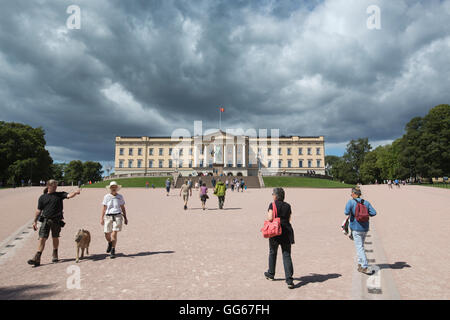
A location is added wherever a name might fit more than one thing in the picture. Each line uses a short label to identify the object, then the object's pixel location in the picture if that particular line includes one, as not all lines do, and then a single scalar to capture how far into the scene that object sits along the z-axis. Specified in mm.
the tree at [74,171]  113250
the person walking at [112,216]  7488
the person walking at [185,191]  18325
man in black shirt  6953
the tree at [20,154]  59375
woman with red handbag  5441
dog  7082
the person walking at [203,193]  18531
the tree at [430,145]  56062
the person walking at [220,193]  18781
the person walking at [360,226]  6148
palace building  105312
